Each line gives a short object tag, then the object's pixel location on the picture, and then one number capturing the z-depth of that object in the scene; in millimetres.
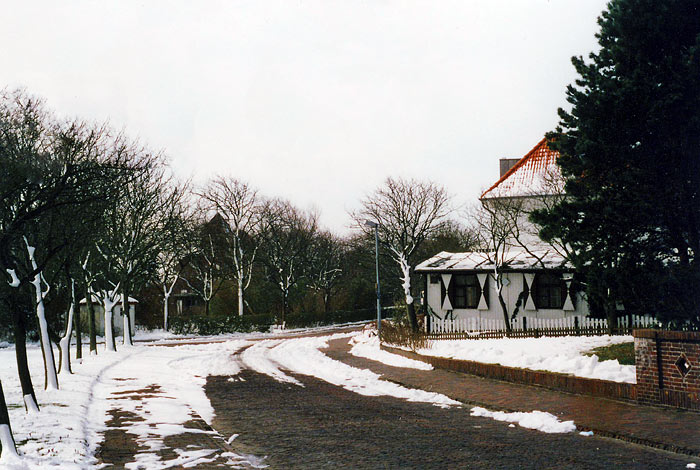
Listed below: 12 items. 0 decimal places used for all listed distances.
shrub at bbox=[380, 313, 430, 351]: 23203
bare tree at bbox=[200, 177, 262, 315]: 57938
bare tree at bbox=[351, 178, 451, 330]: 47656
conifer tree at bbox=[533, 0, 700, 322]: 14023
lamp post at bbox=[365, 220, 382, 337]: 29062
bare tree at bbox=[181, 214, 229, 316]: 60094
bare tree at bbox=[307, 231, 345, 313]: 73625
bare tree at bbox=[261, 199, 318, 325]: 62469
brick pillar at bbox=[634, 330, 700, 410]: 10641
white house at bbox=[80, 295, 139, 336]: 46562
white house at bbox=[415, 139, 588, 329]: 31906
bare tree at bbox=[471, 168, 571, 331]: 32719
